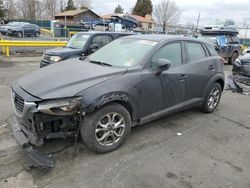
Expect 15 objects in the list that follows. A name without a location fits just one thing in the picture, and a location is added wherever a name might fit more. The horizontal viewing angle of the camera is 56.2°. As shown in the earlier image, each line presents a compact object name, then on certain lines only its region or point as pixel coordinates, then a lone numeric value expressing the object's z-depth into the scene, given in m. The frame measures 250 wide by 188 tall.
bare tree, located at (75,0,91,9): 81.75
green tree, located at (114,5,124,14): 83.65
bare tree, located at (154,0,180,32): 71.38
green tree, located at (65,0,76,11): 76.59
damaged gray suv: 2.95
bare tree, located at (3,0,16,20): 60.14
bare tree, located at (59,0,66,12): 77.75
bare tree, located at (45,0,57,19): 73.38
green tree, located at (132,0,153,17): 67.62
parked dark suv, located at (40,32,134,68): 7.63
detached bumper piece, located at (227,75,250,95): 7.29
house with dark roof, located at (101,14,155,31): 48.96
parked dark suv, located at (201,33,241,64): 13.08
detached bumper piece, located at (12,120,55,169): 2.86
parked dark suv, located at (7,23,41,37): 26.72
